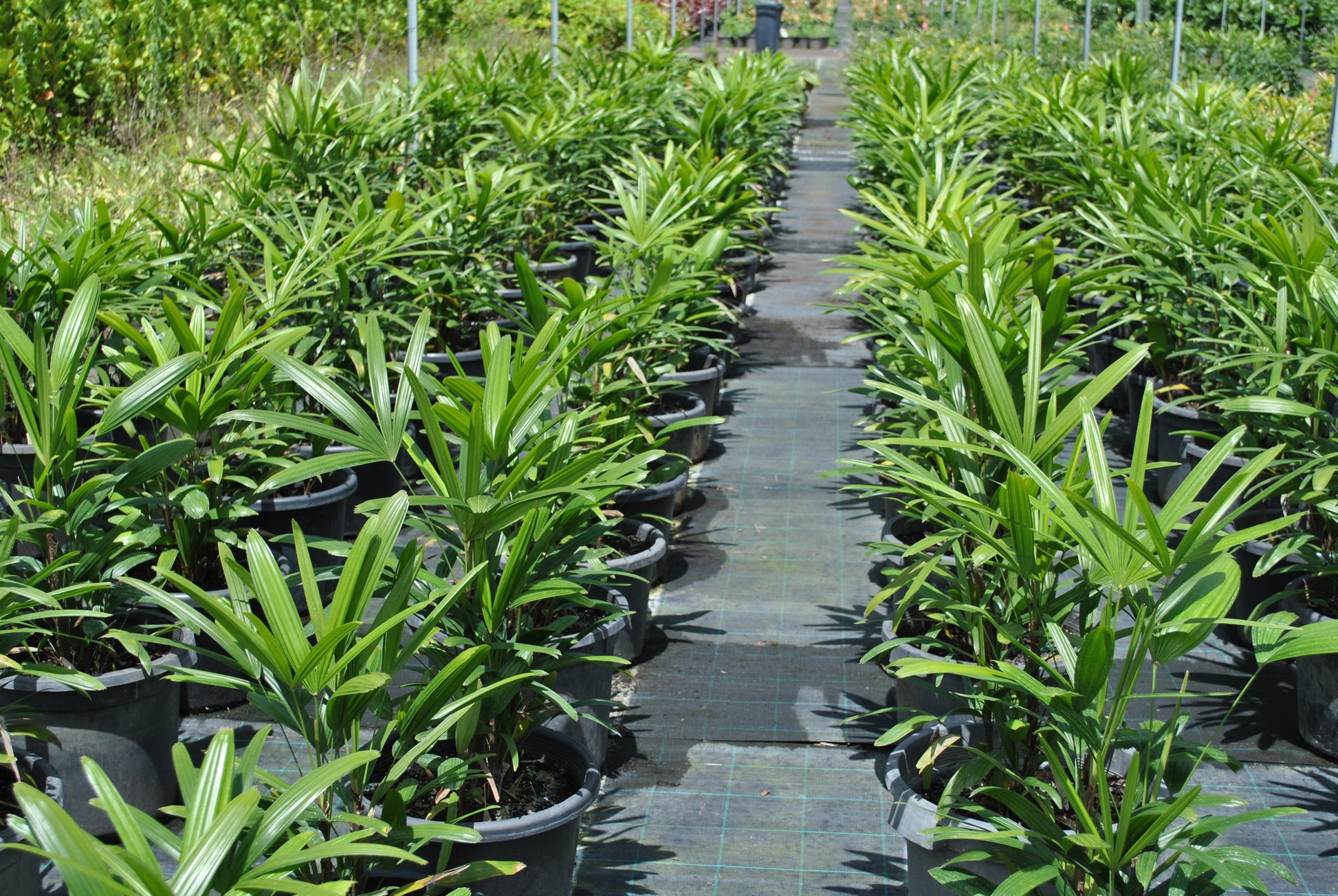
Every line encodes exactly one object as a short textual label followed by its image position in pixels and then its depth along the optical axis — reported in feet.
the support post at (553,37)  28.86
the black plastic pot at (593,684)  8.88
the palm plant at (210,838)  4.16
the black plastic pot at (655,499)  11.85
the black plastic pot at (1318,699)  9.16
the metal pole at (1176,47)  29.27
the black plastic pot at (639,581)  10.53
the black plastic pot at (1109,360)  17.34
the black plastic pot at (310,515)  11.07
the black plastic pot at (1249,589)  10.98
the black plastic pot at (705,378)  15.34
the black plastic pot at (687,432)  13.80
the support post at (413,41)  22.00
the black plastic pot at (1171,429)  13.73
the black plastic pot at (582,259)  22.66
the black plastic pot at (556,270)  19.33
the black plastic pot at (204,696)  9.84
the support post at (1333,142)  16.83
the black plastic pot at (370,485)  12.84
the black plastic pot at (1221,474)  11.73
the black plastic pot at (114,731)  8.13
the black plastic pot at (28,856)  6.43
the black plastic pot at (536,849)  6.71
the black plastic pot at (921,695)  8.95
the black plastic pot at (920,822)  6.48
